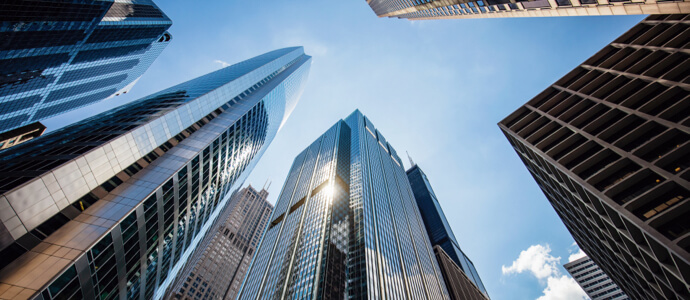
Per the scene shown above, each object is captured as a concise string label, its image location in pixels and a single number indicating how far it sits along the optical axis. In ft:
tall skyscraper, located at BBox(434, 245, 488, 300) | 346.50
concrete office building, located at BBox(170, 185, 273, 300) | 349.82
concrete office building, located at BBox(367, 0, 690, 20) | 57.47
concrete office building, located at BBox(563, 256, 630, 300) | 404.43
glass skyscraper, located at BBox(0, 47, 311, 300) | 70.33
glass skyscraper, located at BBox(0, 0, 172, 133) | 178.50
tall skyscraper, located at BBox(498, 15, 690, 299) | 73.31
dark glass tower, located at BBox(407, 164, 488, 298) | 488.85
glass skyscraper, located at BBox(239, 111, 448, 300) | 208.44
